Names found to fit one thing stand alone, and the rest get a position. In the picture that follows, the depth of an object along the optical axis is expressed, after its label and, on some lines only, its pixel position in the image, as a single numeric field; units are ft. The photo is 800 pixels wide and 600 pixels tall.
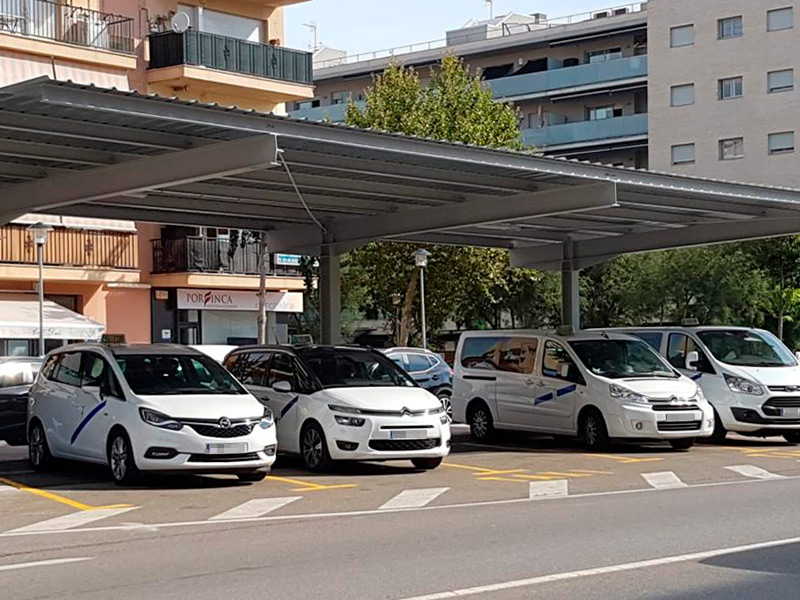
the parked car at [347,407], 57.62
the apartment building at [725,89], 216.54
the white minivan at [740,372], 72.02
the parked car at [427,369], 101.04
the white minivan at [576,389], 67.26
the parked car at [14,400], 67.41
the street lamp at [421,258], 127.12
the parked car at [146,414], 52.37
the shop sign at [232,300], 134.21
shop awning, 112.98
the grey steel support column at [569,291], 96.68
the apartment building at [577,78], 236.84
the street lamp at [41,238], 110.01
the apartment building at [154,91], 118.73
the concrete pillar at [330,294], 84.17
